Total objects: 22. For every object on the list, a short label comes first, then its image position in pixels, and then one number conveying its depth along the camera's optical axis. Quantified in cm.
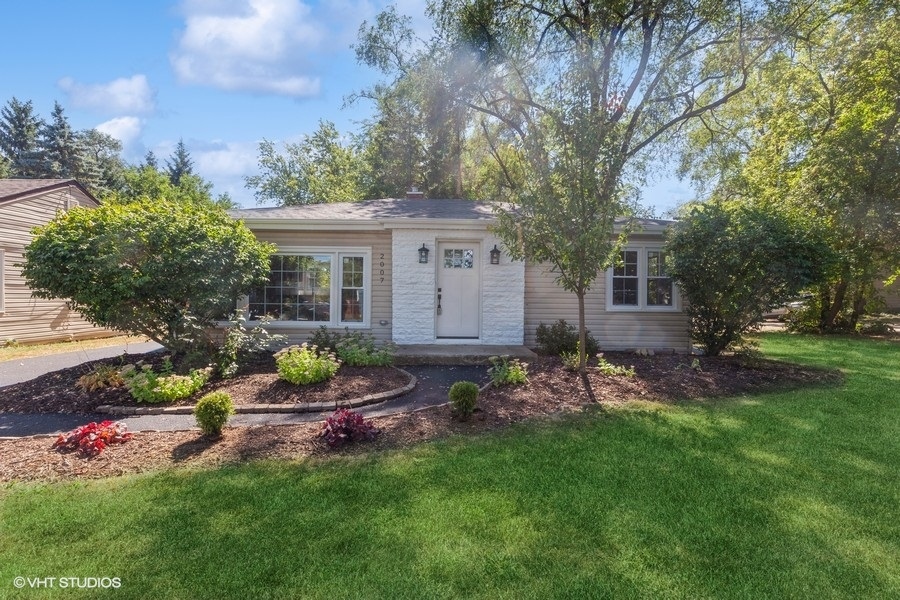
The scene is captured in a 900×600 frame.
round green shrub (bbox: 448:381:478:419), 490
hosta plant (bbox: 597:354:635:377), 708
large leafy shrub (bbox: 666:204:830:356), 771
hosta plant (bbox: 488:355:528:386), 629
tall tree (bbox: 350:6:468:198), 1247
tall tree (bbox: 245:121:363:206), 2891
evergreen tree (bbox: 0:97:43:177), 3219
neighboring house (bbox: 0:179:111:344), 1079
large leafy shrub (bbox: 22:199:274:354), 630
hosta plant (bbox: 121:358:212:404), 573
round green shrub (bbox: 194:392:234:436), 439
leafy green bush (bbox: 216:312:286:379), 675
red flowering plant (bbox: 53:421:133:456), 411
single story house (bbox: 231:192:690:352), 917
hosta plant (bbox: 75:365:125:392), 620
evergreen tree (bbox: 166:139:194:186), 3731
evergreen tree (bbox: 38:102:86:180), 3011
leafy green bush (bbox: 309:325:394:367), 729
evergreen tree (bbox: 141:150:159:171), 3752
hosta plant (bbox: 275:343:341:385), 607
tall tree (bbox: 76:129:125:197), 3002
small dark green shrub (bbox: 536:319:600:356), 886
